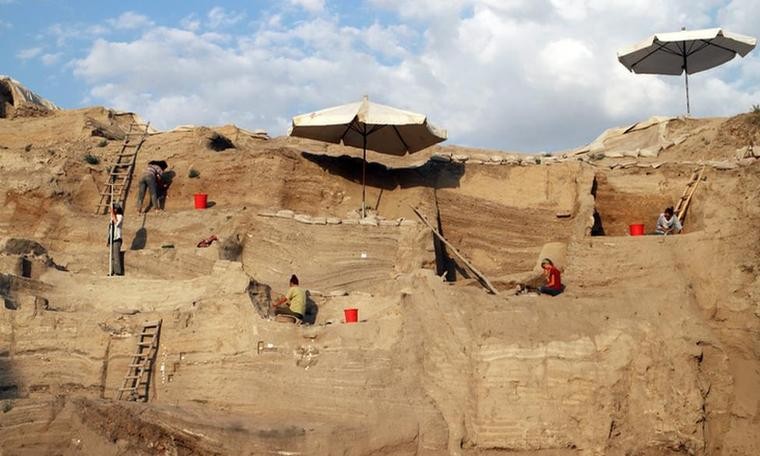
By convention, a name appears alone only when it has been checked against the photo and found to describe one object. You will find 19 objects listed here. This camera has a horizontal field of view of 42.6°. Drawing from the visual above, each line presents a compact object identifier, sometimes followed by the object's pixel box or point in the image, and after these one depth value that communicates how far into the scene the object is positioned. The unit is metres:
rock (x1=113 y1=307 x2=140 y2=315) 15.21
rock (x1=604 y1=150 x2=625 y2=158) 21.69
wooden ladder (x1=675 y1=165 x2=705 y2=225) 18.67
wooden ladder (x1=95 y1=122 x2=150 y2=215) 20.41
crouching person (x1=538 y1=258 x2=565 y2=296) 15.35
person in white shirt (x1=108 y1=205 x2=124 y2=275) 17.36
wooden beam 17.49
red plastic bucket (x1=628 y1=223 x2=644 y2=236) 18.08
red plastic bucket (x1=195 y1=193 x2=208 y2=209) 19.50
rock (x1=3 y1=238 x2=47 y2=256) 16.53
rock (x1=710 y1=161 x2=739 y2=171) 18.99
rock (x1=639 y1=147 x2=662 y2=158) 21.84
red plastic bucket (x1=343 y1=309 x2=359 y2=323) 15.15
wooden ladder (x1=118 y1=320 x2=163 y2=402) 14.26
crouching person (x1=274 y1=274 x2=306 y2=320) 15.23
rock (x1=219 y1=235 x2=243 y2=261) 17.39
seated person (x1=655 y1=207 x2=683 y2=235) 17.87
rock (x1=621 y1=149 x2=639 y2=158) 21.70
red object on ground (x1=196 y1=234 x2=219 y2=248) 17.50
